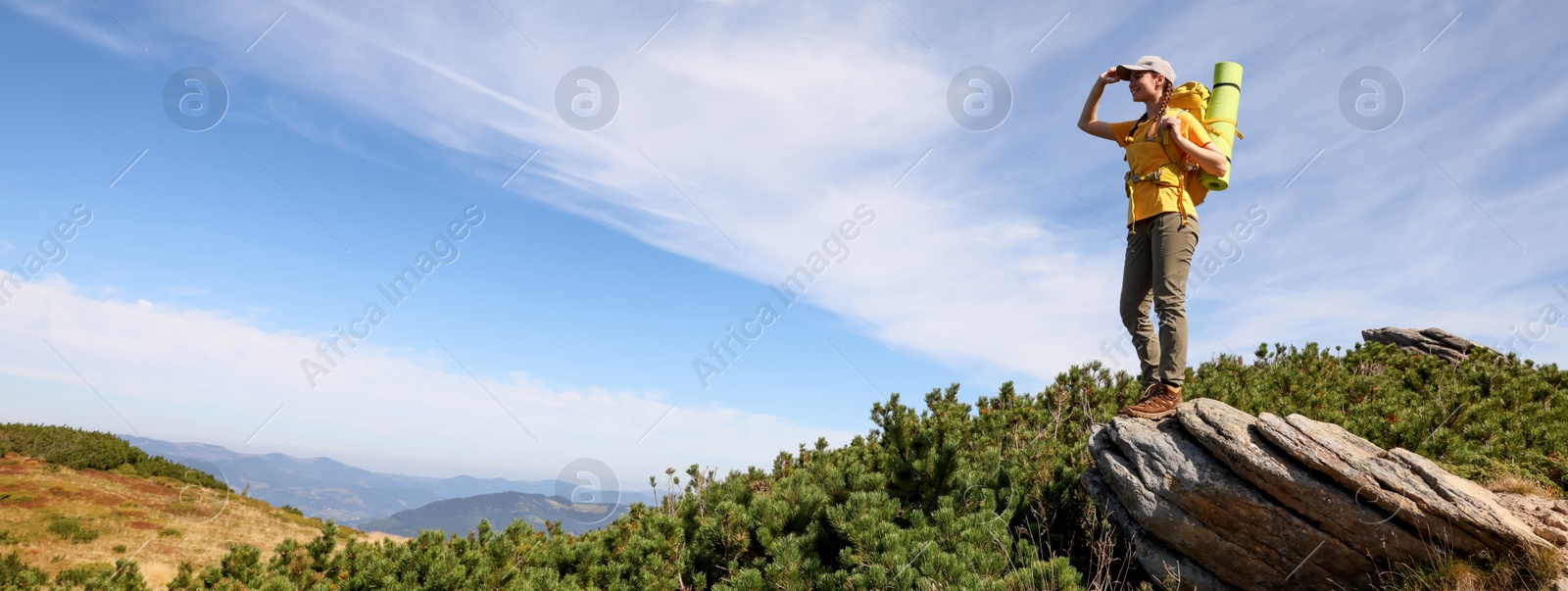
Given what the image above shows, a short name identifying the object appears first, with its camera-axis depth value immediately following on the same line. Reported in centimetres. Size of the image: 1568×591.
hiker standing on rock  572
